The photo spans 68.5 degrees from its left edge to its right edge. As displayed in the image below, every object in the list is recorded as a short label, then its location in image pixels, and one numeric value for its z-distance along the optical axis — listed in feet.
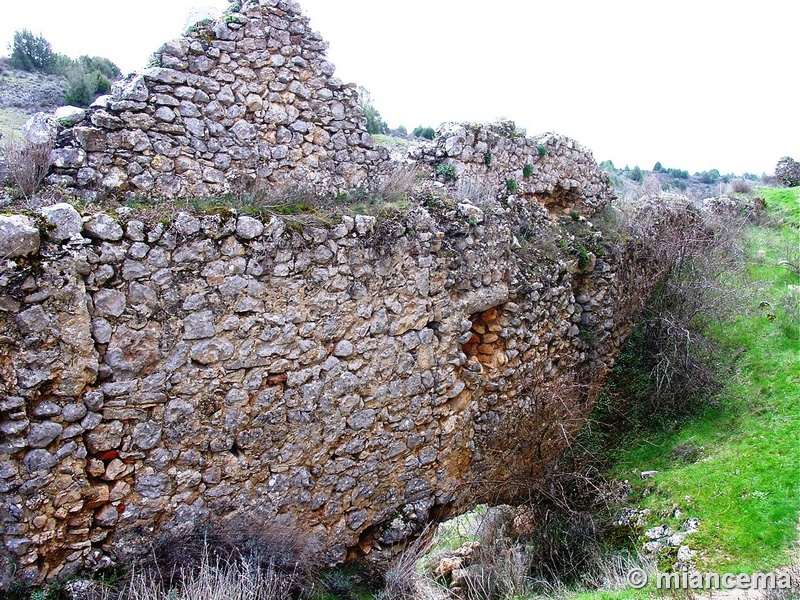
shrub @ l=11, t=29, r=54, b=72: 45.06
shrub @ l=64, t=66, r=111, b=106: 36.58
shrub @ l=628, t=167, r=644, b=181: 115.88
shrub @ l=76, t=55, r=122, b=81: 42.39
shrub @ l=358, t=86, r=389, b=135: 56.57
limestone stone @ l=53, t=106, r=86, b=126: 16.16
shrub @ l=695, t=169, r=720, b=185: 131.13
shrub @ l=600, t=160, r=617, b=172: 122.53
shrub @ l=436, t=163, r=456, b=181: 24.54
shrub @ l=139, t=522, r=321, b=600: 14.19
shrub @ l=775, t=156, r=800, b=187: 69.08
